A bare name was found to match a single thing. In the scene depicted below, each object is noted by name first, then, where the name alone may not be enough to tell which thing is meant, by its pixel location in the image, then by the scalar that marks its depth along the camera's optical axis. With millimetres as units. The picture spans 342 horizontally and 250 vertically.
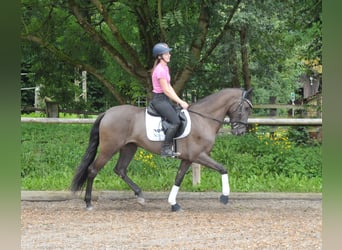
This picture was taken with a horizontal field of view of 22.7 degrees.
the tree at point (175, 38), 16150
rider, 11487
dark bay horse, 12166
